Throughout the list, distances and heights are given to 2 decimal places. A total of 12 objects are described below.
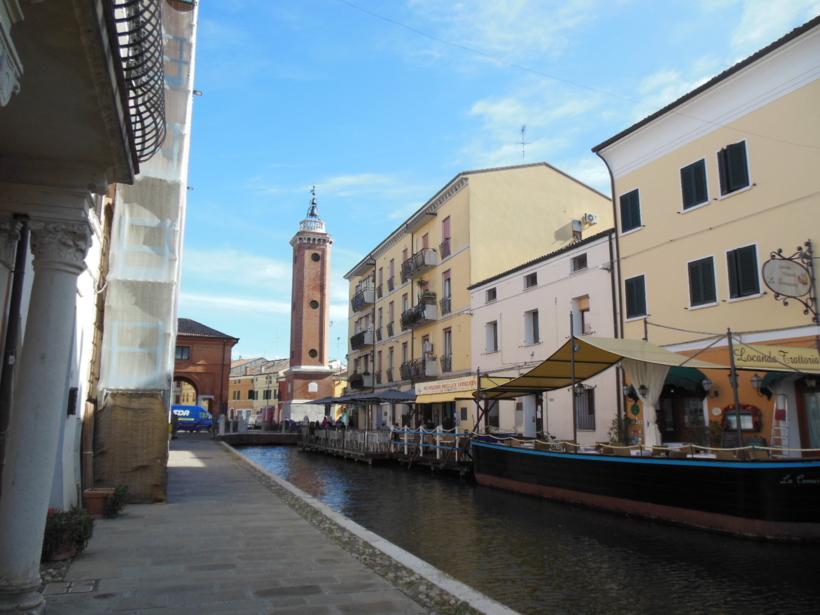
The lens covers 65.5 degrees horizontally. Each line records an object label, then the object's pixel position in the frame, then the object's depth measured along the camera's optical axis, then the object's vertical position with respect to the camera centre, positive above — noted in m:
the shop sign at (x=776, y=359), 11.71 +0.96
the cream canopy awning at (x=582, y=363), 13.39 +1.11
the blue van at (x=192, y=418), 51.84 -0.67
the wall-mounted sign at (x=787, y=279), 13.55 +2.79
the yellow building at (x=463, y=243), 28.83 +7.87
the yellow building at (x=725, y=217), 13.95 +4.81
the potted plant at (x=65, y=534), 6.54 -1.29
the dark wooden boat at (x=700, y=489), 9.85 -1.40
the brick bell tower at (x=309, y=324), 52.47 +7.17
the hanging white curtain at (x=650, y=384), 13.70 +0.57
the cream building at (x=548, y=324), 20.08 +3.09
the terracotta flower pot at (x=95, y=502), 9.60 -1.38
